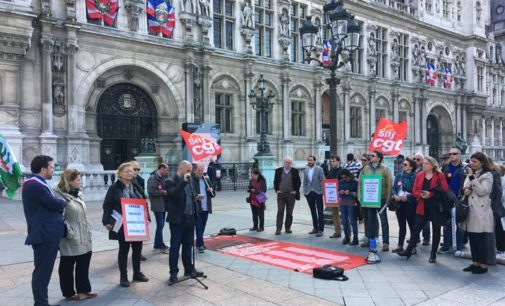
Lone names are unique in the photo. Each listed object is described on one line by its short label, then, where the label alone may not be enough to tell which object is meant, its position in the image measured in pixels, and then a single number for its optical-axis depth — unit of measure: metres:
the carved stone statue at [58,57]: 19.05
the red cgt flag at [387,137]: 13.20
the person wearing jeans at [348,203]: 9.35
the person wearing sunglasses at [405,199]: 8.56
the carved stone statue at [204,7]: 23.70
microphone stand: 6.56
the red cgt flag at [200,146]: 9.36
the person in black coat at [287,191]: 10.78
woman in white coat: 7.13
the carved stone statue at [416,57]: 36.75
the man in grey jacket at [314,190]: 10.59
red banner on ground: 7.78
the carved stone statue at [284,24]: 27.78
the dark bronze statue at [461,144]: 28.80
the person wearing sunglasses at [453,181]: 8.34
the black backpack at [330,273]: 6.79
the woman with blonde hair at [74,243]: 5.68
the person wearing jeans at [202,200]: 8.54
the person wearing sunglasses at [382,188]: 8.51
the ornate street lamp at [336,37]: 11.86
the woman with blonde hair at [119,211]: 6.42
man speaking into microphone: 6.64
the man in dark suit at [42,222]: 5.24
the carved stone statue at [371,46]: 33.10
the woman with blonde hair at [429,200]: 7.78
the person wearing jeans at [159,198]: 8.64
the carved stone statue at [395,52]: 35.00
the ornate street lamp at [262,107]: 21.31
